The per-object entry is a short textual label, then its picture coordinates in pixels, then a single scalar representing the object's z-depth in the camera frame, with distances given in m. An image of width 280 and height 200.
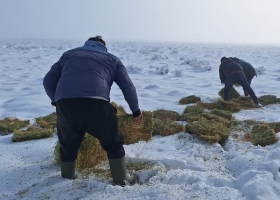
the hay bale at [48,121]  5.36
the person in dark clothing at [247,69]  7.77
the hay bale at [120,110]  4.67
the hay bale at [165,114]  5.87
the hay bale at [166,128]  4.88
